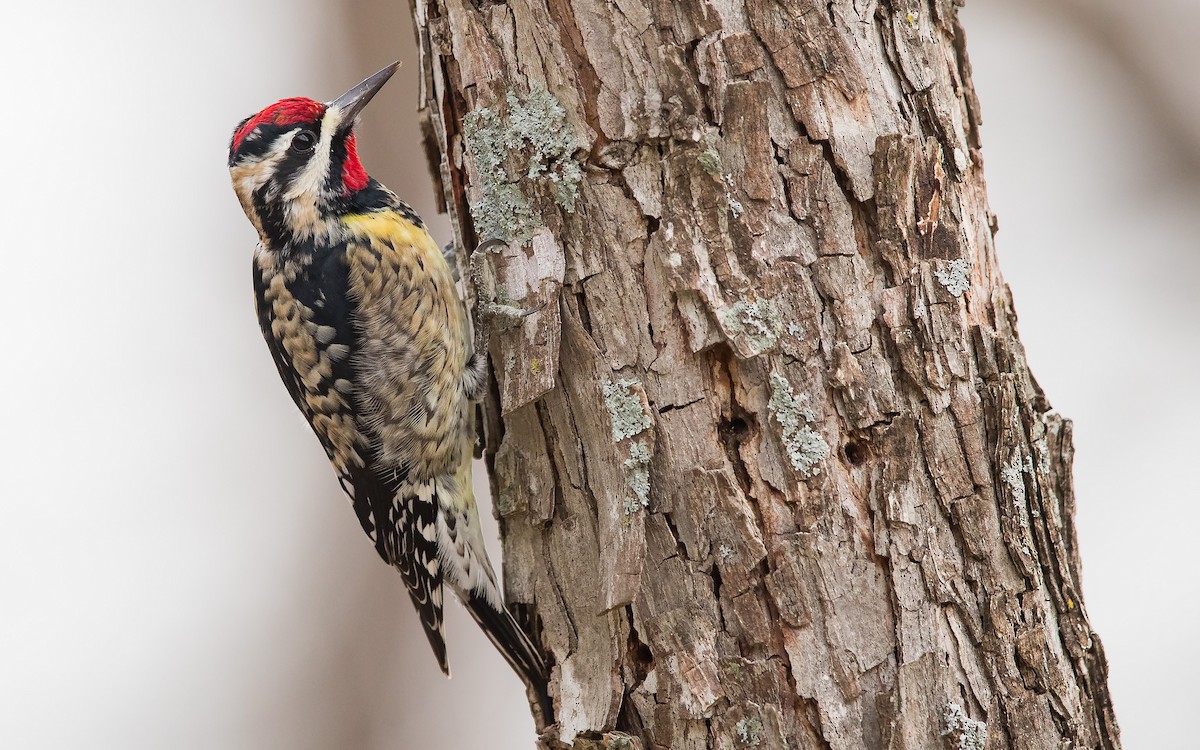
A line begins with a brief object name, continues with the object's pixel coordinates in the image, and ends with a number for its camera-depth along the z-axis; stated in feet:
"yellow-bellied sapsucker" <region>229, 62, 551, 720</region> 18.46
